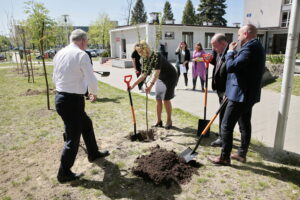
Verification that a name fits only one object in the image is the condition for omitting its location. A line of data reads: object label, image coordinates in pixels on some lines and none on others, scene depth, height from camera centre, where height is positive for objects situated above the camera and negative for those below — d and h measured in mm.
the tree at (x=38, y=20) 7043 +950
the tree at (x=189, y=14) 57031 +7856
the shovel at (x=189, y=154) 3191 -1527
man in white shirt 2711 -484
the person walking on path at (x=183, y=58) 8594 -445
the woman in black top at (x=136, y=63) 7612 -532
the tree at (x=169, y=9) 64562 +10532
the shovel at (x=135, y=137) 4266 -1623
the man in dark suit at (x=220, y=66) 3381 -294
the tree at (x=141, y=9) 64181 +10399
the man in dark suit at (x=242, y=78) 2709 -390
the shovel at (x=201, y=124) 4246 -1400
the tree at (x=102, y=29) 36156 +2722
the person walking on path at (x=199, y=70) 8258 -830
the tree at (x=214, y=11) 47781 +7056
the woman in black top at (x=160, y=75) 3988 -504
